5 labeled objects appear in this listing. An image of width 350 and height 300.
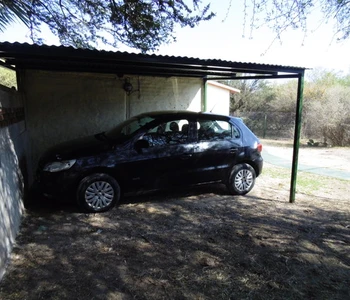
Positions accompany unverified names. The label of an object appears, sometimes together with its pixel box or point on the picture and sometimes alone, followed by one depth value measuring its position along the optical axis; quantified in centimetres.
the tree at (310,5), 450
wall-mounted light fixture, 781
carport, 415
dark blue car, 496
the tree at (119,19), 680
